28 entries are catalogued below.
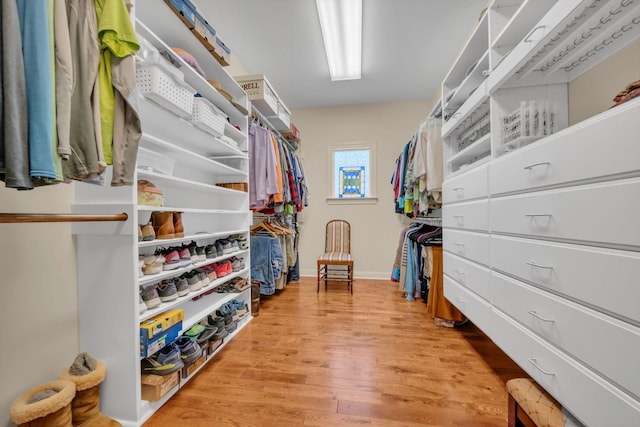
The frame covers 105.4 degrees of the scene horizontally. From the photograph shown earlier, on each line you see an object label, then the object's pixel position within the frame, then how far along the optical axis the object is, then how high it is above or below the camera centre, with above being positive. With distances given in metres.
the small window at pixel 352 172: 3.71 +0.65
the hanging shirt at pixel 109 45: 0.83 +0.60
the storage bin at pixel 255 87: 2.26 +1.20
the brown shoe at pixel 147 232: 1.16 -0.08
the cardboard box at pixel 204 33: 1.46 +1.15
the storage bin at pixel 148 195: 1.15 +0.10
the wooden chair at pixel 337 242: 3.49 -0.40
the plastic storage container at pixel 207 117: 1.45 +0.62
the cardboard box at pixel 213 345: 1.50 -0.82
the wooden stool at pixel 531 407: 0.78 -0.66
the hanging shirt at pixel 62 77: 0.68 +0.40
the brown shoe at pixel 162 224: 1.29 -0.04
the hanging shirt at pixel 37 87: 0.62 +0.34
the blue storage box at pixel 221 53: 1.67 +1.15
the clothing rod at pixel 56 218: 0.69 +0.00
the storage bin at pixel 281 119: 2.68 +1.08
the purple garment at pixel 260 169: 2.23 +0.43
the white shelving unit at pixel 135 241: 1.04 -0.12
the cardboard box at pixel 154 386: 1.08 -0.77
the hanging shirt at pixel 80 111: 0.76 +0.34
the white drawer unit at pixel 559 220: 0.63 -0.03
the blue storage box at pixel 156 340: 1.06 -0.57
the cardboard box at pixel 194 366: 1.27 -0.82
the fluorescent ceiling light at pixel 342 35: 1.92 +1.64
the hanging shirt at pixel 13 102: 0.58 +0.28
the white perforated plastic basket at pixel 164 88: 1.13 +0.63
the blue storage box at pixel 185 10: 1.30 +1.13
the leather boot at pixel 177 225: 1.39 -0.06
